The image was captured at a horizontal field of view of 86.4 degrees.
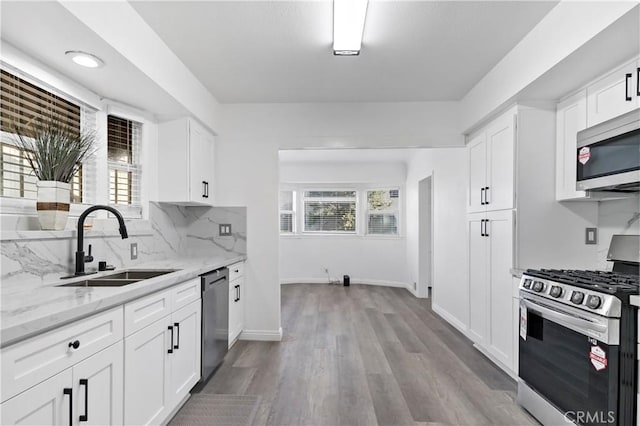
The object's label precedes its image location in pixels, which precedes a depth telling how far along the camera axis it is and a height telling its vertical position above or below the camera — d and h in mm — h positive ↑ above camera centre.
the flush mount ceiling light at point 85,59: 1918 +893
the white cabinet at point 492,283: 2766 -614
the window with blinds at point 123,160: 2787 +446
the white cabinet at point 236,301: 3203 -873
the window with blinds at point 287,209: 7285 +89
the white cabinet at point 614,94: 1942 +749
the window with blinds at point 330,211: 7203 +51
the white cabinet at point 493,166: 2758 +443
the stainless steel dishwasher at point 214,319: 2531 -858
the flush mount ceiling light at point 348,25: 1950 +1191
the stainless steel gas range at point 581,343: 1609 -684
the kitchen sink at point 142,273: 2416 -437
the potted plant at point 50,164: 1920 +272
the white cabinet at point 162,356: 1671 -823
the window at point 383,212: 6977 +40
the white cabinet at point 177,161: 3121 +472
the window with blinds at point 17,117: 1869 +548
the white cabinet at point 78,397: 1094 -682
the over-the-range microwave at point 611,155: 1926 +372
